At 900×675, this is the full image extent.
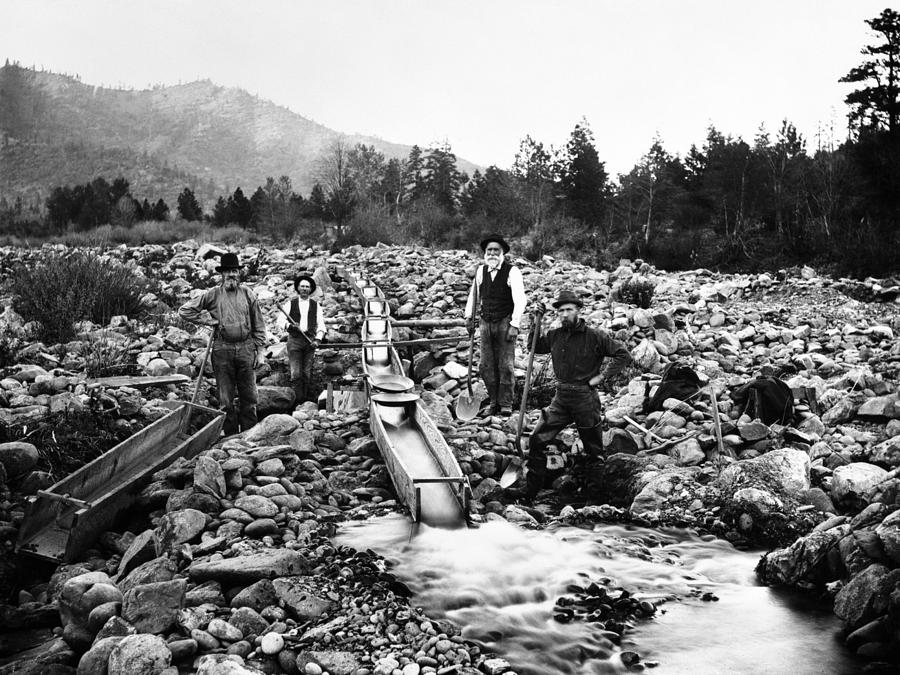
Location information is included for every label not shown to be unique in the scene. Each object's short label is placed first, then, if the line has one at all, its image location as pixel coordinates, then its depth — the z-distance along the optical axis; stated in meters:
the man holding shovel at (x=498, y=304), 7.83
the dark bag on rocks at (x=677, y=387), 8.34
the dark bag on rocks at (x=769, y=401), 7.58
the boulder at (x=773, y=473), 5.89
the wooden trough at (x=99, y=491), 5.16
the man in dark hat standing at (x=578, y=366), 6.38
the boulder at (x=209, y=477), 5.70
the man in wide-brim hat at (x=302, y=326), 9.46
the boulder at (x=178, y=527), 5.02
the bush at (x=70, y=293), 11.77
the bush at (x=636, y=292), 14.21
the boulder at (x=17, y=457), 6.06
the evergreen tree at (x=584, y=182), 37.22
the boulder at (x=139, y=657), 3.49
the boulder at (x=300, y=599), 4.07
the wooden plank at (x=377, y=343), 10.26
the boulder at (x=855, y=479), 5.60
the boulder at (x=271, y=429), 7.14
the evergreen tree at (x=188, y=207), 41.25
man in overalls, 7.58
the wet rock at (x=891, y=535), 3.96
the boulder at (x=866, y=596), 3.97
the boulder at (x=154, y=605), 3.86
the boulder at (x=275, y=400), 9.56
